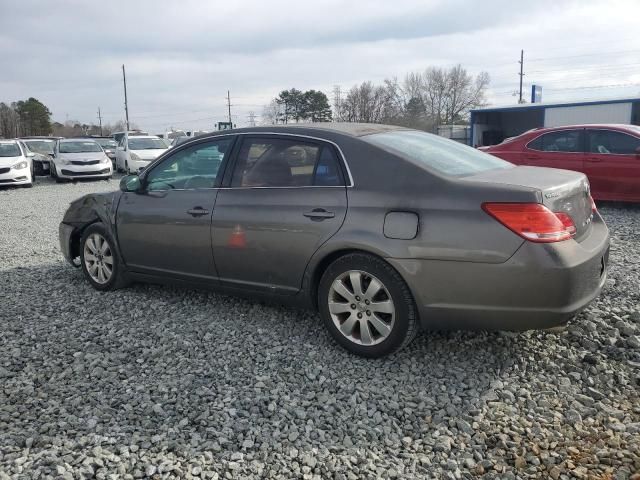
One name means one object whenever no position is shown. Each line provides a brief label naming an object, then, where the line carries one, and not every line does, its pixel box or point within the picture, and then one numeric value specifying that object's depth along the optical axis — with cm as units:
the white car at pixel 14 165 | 1653
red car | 887
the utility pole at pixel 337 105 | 6719
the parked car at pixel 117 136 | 2970
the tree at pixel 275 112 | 5976
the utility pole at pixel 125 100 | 5422
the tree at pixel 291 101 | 6488
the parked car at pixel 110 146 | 2359
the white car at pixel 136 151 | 2017
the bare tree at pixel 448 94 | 7525
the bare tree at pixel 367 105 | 6669
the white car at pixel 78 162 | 1819
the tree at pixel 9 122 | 6669
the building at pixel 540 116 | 2681
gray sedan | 315
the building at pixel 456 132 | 3608
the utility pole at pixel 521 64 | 6931
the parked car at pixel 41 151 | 2075
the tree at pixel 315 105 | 6425
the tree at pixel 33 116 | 6912
